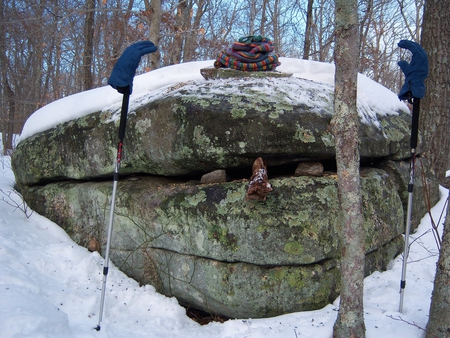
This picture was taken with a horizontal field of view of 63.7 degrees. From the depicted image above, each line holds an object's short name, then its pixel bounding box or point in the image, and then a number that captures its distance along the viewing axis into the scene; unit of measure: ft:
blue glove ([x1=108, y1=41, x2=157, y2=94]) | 11.12
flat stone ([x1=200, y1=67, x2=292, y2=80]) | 15.11
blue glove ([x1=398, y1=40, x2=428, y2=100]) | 10.68
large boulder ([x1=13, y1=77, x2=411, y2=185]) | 11.87
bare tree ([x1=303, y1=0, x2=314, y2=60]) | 28.63
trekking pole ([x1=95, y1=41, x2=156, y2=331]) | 11.11
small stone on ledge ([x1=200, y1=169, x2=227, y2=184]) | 12.44
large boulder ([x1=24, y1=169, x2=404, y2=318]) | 11.03
